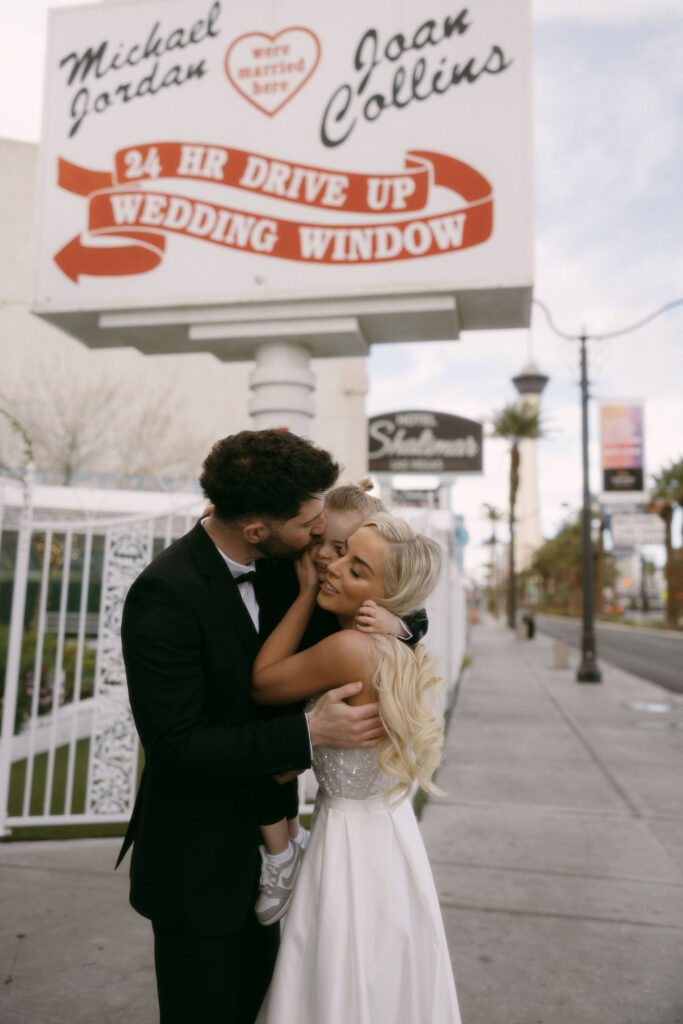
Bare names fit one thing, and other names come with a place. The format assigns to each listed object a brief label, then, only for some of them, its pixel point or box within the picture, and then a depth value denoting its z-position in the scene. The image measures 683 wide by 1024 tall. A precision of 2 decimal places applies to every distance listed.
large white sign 5.75
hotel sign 13.02
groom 1.89
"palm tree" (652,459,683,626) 43.19
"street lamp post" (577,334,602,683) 15.78
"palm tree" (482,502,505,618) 62.74
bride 2.05
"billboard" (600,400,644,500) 15.87
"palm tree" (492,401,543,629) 40.12
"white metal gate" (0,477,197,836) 5.14
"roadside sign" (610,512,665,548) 34.47
